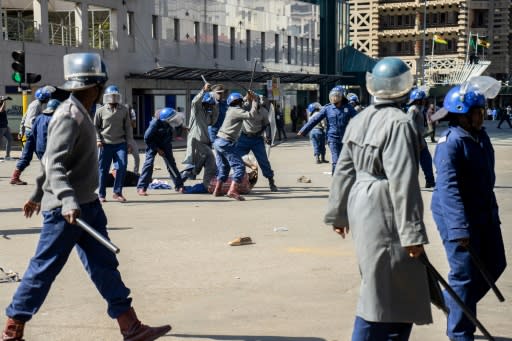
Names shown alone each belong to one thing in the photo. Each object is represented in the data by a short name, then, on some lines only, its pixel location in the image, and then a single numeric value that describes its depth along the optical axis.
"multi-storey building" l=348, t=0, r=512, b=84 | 83.38
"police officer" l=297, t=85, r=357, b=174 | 14.45
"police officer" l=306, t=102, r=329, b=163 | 22.00
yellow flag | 76.77
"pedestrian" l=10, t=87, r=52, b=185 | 15.36
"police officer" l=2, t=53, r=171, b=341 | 5.16
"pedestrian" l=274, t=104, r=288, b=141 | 39.22
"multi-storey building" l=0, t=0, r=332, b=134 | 33.56
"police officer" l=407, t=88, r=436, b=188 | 14.60
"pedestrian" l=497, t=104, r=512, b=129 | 53.96
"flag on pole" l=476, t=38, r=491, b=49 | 71.08
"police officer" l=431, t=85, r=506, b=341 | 5.17
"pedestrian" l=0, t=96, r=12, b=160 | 22.19
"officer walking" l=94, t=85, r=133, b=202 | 13.28
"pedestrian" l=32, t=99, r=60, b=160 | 12.03
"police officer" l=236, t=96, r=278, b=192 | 14.00
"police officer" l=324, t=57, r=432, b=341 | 4.14
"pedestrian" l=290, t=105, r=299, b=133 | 51.56
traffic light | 24.48
